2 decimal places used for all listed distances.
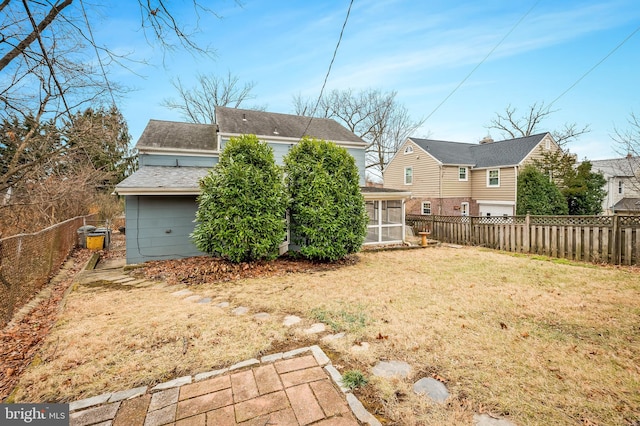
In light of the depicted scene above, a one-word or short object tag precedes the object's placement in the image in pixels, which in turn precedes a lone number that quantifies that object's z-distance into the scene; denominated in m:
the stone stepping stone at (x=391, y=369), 2.49
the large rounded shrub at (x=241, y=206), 6.19
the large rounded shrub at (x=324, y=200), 6.84
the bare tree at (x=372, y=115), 25.98
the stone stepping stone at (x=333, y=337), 3.18
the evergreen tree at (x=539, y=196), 15.83
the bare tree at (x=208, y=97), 23.06
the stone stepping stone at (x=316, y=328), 3.40
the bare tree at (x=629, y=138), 11.23
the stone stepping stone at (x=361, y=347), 2.92
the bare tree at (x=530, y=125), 23.86
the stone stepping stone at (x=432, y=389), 2.18
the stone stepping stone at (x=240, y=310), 4.05
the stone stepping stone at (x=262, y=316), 3.84
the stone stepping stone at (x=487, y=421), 1.90
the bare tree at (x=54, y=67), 3.44
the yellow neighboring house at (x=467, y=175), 17.53
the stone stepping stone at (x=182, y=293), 4.96
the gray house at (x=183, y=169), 7.68
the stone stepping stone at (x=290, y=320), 3.62
